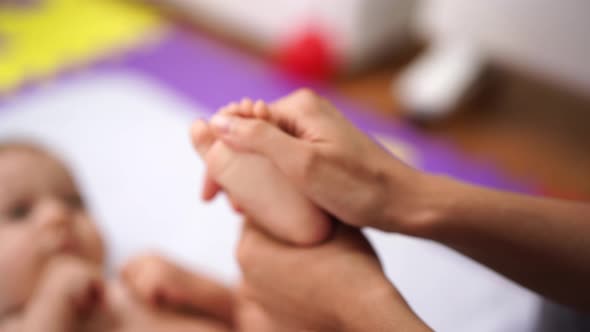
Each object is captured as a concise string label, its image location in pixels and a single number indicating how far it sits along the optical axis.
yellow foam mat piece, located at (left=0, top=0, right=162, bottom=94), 1.61
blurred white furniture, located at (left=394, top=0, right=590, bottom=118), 1.54
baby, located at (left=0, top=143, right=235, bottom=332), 1.03
